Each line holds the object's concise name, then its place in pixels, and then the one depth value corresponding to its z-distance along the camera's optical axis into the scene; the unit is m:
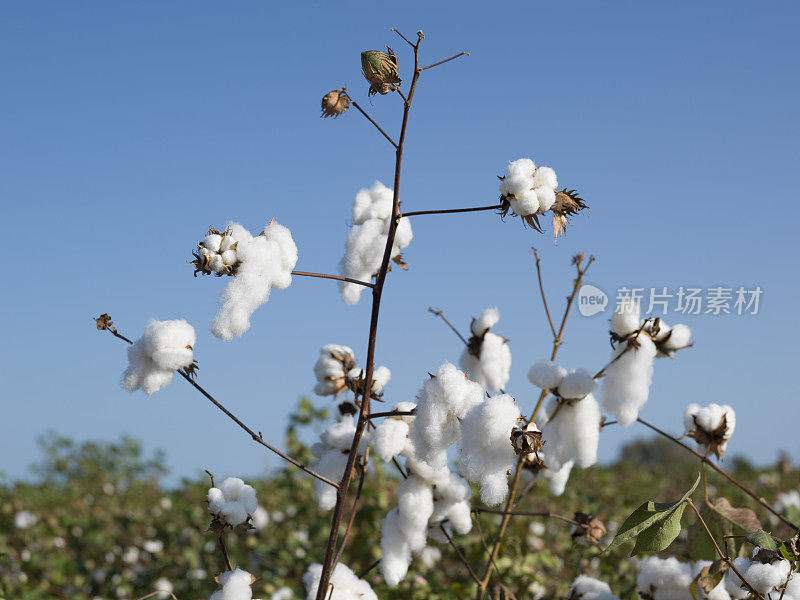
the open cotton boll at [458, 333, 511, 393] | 2.14
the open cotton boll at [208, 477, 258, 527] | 1.77
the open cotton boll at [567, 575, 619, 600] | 2.03
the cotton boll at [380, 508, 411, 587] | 1.94
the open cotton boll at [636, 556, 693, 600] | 1.99
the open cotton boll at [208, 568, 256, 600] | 1.65
